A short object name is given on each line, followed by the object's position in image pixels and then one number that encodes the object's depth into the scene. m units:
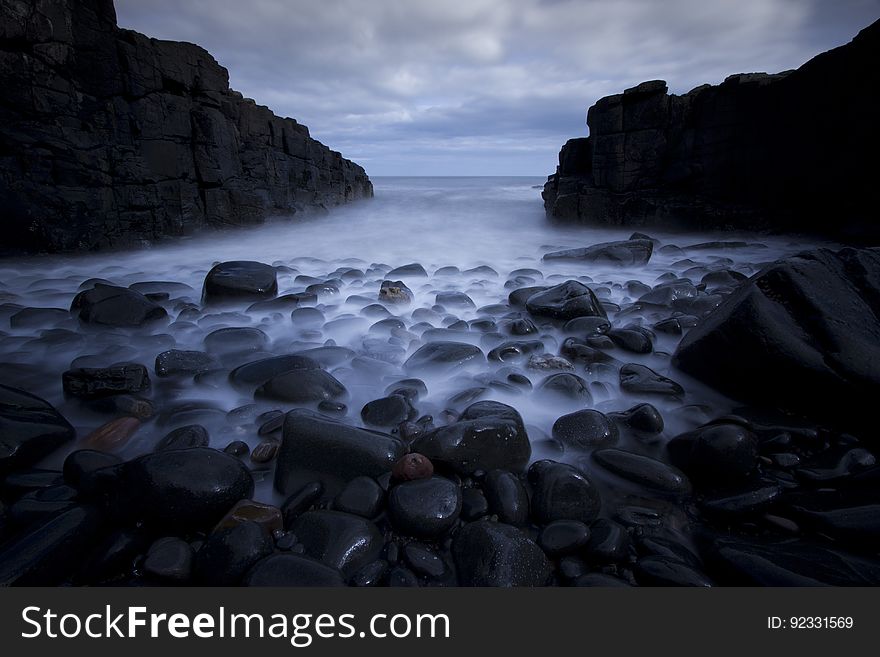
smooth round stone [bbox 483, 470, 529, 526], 1.53
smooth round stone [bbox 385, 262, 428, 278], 5.25
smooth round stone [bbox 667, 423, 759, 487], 1.66
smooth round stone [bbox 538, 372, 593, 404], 2.33
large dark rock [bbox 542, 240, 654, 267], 5.87
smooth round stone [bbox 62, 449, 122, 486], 1.64
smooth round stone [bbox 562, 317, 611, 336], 3.18
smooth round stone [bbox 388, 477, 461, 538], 1.45
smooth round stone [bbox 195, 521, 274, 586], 1.26
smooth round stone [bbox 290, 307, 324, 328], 3.59
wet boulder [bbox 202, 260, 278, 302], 4.01
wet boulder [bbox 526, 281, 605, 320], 3.41
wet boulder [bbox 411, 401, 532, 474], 1.74
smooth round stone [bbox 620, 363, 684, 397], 2.35
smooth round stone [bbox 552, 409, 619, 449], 1.94
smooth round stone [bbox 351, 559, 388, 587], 1.28
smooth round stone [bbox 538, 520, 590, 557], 1.38
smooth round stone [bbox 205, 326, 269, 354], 3.00
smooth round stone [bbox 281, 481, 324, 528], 1.54
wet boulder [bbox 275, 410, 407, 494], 1.69
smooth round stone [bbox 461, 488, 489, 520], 1.55
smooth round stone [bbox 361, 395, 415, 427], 2.13
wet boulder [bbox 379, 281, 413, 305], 4.15
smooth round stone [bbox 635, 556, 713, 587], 1.23
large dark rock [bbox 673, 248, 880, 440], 1.93
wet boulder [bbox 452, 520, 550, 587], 1.28
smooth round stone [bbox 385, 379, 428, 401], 2.37
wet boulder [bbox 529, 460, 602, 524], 1.52
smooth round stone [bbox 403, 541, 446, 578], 1.34
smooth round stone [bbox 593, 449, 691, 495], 1.64
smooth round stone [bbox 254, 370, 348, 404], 2.29
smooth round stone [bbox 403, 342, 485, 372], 2.72
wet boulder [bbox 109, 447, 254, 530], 1.44
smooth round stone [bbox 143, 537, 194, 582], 1.28
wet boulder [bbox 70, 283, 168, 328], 3.37
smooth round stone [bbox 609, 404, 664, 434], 2.01
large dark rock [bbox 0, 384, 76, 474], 1.71
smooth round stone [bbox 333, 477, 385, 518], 1.53
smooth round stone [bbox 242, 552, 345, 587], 1.22
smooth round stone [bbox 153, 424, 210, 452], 1.88
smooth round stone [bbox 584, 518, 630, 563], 1.35
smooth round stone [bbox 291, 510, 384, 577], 1.33
